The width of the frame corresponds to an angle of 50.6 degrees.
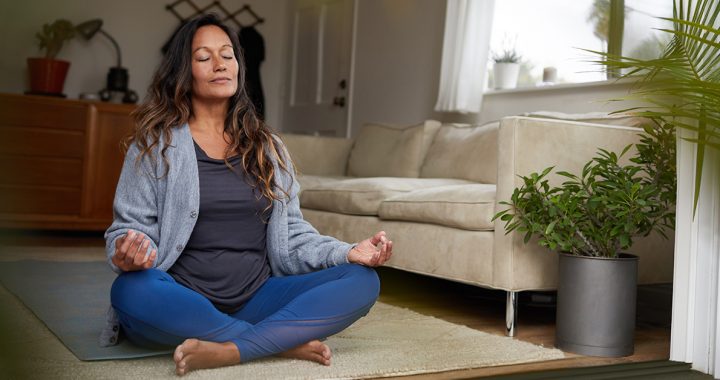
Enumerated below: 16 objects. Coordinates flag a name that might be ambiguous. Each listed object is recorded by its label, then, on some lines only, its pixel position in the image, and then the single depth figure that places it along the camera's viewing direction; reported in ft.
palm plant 5.72
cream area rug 5.42
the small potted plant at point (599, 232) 7.11
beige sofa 7.95
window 11.17
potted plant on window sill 13.47
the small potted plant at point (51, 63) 17.28
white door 19.17
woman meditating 5.45
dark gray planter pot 7.11
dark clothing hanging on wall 20.58
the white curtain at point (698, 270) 6.64
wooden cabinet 16.75
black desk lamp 18.45
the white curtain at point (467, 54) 13.53
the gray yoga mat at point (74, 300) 6.05
